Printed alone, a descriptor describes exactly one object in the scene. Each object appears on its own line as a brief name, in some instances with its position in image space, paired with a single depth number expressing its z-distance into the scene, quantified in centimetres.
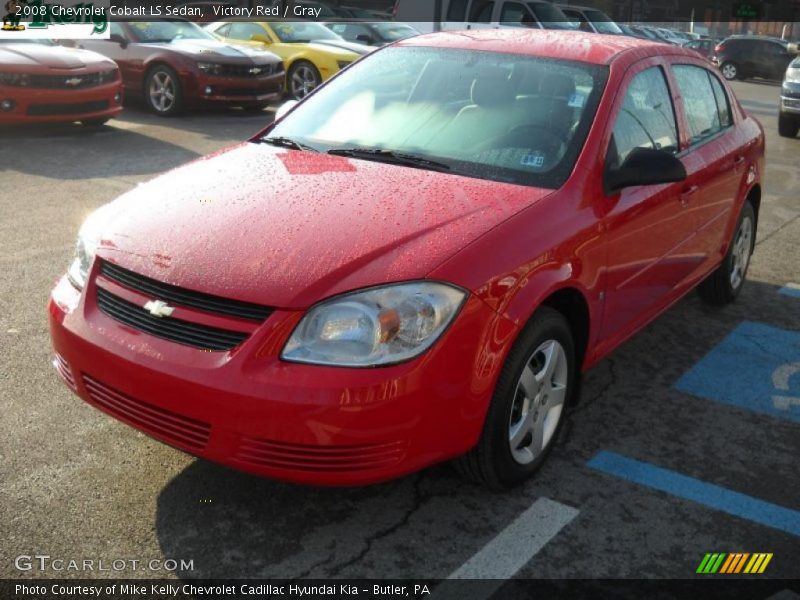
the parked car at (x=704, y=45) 3666
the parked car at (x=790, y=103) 1434
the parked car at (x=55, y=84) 1045
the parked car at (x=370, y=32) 1731
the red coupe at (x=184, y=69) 1301
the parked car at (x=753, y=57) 3097
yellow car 1502
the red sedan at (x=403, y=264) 296
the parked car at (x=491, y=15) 2112
